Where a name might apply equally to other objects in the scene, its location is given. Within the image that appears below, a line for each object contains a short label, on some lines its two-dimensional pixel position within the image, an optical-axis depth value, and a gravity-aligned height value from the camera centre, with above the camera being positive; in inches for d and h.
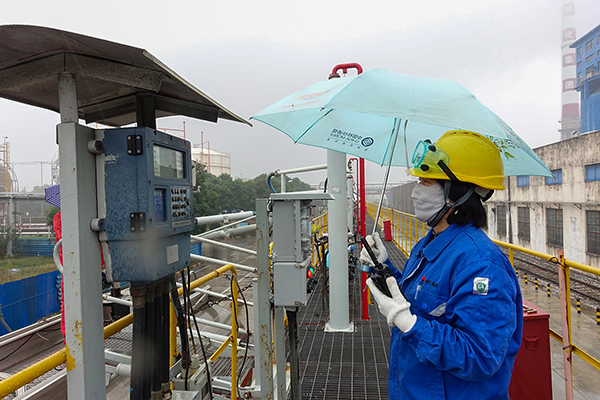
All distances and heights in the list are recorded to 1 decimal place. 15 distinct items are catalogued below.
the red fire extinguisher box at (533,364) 103.8 -51.2
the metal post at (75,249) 65.9 -8.7
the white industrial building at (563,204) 663.1 -33.0
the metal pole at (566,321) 96.5 -36.4
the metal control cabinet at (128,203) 70.1 -0.2
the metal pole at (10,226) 963.5 -61.3
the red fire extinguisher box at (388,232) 541.0 -58.0
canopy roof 58.0 +26.0
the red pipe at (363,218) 190.4 -13.1
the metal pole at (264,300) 89.7 -26.2
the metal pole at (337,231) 168.1 -17.0
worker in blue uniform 49.1 -15.5
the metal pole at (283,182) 174.8 +7.2
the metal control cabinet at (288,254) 89.6 -14.6
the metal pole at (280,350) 93.4 -40.4
